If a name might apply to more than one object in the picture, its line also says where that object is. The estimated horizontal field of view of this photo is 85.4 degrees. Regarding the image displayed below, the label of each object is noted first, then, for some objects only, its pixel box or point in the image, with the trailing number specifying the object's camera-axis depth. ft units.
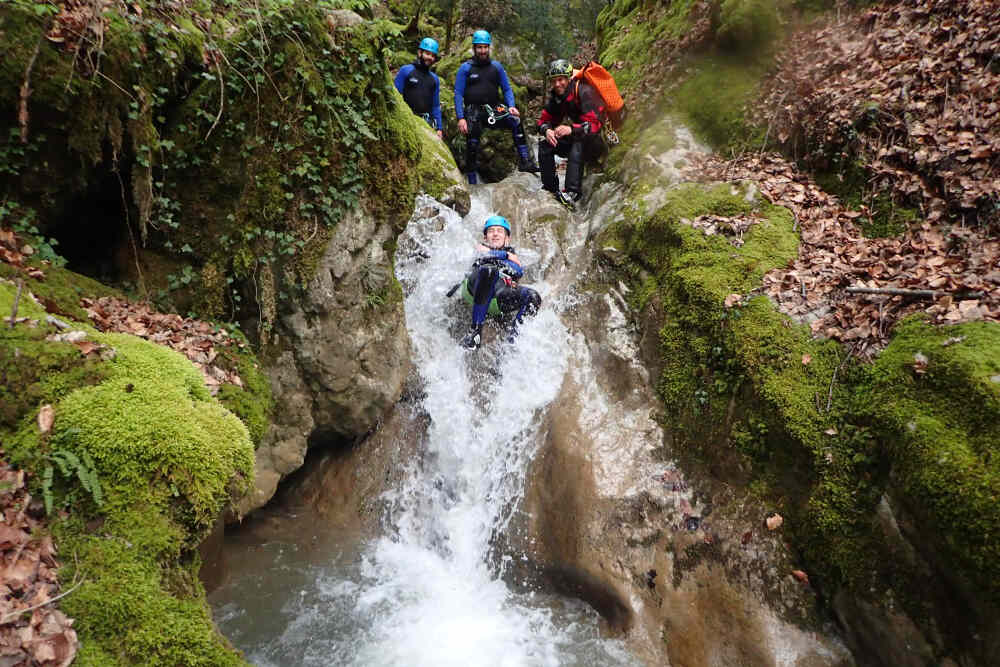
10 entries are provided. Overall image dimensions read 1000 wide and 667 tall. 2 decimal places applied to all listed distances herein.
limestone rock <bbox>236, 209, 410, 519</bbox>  18.97
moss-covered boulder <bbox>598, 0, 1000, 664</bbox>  12.07
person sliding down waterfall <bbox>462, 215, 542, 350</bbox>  24.47
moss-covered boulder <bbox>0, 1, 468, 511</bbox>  14.23
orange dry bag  31.50
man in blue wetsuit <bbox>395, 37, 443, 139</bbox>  33.63
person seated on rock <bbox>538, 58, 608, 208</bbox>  31.91
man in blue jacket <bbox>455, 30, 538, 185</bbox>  33.83
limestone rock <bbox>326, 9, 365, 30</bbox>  17.70
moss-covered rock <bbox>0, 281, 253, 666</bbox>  9.34
